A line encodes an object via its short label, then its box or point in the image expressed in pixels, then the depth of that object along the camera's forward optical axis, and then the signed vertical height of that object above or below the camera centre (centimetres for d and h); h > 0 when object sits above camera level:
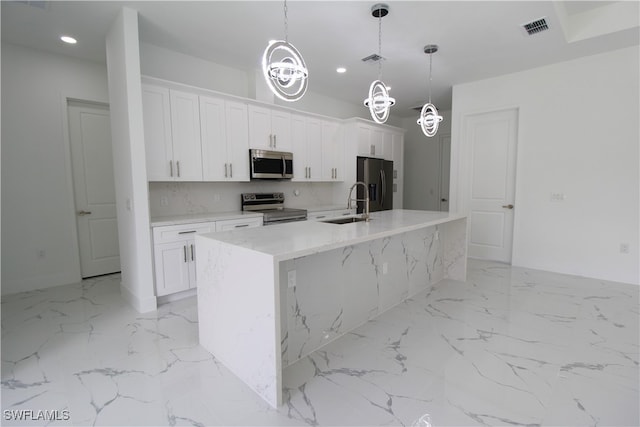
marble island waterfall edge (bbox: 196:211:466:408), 178 -81
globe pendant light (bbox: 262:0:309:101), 204 +77
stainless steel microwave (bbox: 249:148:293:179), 420 +32
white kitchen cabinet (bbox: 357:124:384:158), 552 +82
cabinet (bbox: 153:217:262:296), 318 -71
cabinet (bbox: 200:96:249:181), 376 +60
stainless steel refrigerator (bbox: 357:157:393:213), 548 +8
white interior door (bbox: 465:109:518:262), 474 +4
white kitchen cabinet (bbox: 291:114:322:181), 482 +62
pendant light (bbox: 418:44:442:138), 349 +76
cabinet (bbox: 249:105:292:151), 422 +81
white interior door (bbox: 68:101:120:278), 411 +1
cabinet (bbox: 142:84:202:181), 329 +59
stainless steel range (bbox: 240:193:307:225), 416 -31
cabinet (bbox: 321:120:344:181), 534 +59
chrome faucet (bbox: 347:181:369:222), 299 -29
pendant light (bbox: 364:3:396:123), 279 +80
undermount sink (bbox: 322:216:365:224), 311 -34
